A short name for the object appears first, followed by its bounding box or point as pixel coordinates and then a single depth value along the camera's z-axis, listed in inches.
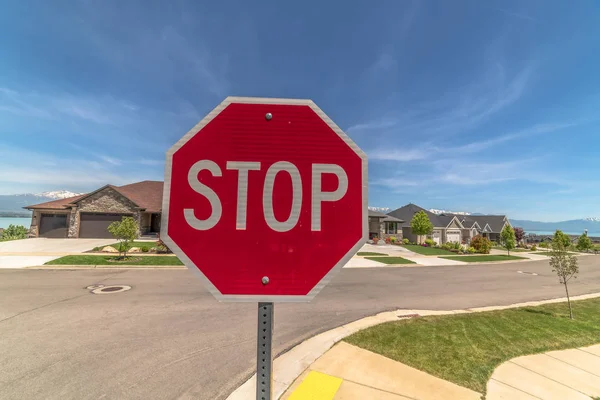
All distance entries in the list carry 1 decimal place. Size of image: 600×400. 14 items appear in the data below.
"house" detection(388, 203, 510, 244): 1609.3
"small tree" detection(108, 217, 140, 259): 633.6
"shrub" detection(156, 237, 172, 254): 755.2
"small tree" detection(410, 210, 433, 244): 1408.7
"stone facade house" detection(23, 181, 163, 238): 1003.3
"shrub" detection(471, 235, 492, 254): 1126.8
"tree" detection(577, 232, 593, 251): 1442.1
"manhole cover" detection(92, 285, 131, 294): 361.1
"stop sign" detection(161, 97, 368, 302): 52.5
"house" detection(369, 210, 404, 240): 1478.8
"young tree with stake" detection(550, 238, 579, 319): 344.1
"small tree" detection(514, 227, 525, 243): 1641.2
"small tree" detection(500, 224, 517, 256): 1143.7
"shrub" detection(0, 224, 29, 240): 984.9
